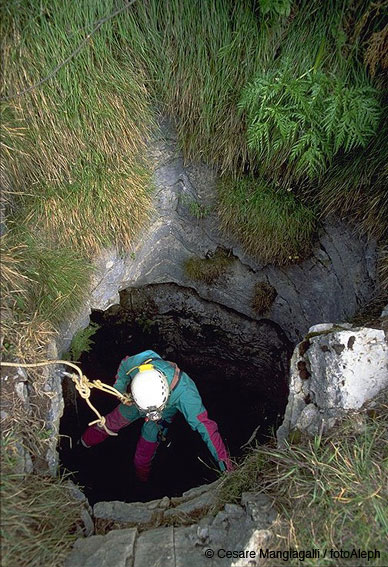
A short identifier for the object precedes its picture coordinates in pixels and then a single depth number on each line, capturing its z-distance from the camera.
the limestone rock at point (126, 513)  2.81
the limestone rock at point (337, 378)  2.81
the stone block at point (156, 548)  2.43
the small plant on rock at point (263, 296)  4.59
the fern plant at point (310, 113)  2.96
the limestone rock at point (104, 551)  2.44
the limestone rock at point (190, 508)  2.79
